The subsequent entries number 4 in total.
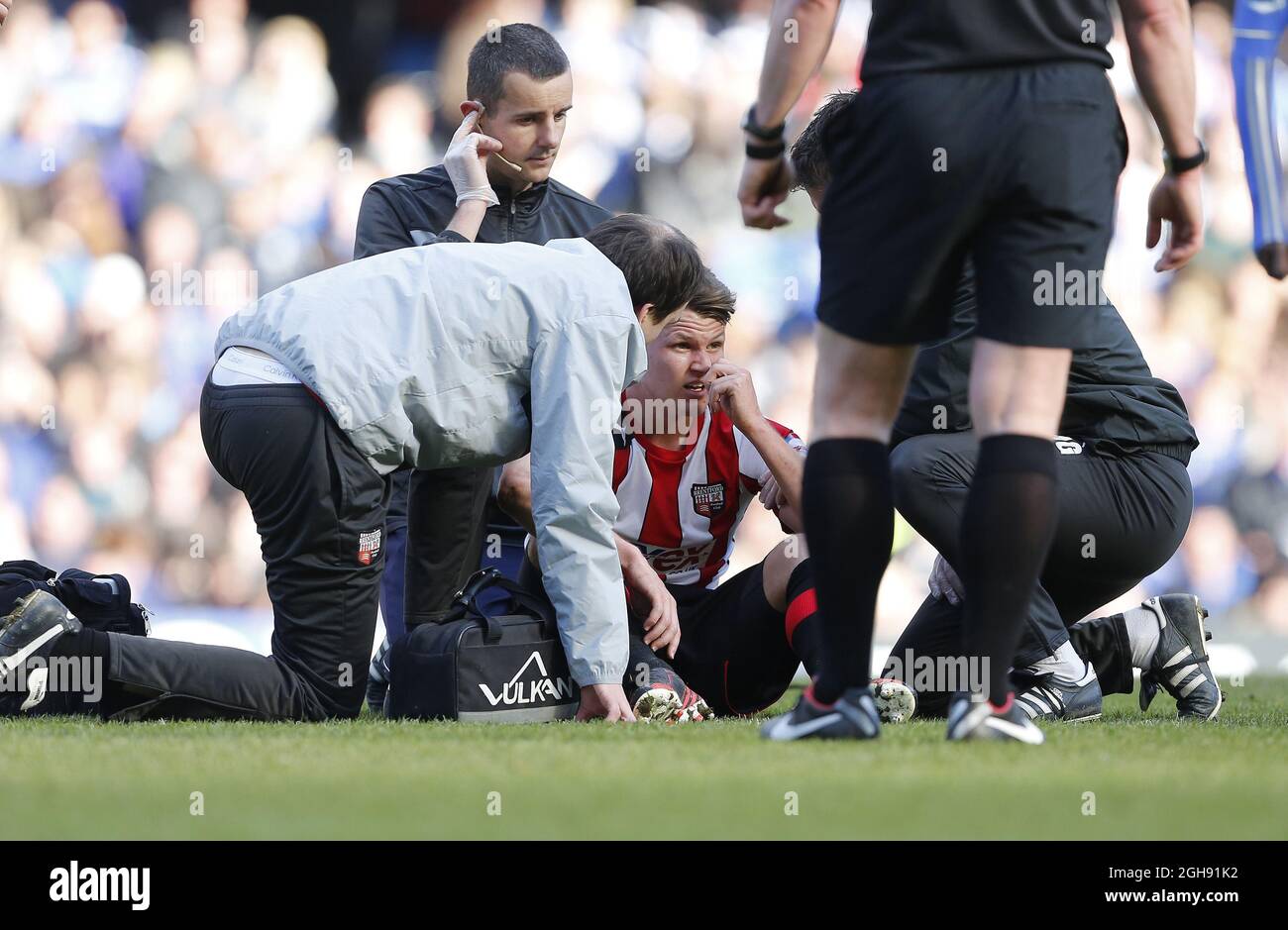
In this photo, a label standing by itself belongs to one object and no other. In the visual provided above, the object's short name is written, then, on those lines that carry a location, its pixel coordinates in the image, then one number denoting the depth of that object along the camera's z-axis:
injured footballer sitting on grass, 7.00
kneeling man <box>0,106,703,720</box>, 6.20
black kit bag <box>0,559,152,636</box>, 7.00
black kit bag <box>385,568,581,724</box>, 6.46
